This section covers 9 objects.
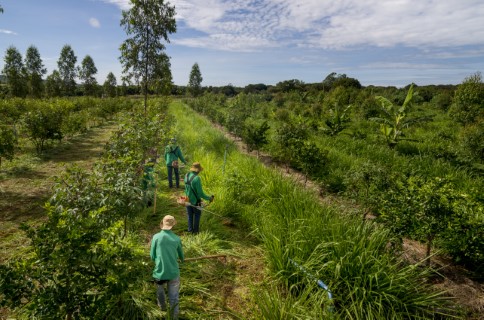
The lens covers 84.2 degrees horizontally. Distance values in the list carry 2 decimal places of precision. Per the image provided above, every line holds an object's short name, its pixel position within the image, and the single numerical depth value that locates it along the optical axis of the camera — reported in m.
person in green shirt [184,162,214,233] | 5.23
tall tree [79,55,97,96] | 48.34
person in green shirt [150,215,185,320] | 3.24
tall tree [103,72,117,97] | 48.39
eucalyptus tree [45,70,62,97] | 37.88
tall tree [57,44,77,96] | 44.63
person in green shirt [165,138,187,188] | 7.82
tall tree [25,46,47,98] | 40.09
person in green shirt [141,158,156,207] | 4.18
